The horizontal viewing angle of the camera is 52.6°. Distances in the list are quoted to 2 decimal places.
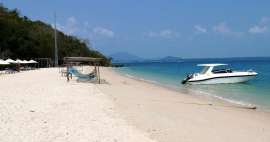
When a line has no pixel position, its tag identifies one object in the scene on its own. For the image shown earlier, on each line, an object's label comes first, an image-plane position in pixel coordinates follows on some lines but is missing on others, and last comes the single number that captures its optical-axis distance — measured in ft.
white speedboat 70.86
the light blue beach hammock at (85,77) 57.08
